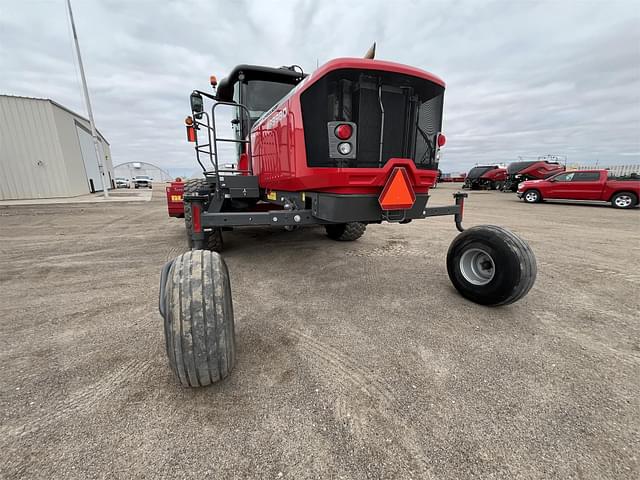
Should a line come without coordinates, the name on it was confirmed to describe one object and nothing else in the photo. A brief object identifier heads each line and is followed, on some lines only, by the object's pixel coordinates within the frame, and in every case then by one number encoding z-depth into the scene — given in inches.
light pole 498.6
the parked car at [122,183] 1286.9
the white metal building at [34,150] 524.1
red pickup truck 428.1
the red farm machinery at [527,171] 669.3
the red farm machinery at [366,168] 92.3
